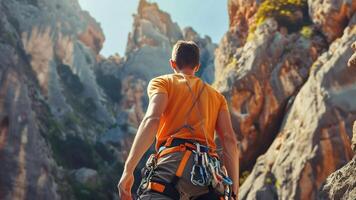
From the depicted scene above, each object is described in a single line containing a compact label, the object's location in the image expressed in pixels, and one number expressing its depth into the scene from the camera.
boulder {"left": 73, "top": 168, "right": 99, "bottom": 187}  43.65
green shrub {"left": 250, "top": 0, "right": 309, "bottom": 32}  29.88
